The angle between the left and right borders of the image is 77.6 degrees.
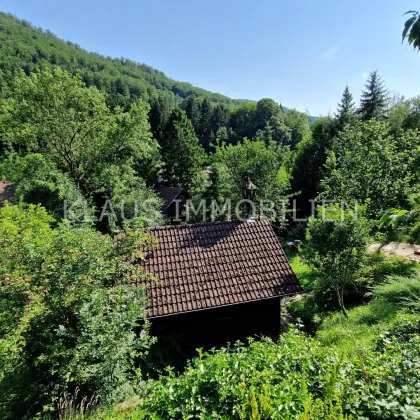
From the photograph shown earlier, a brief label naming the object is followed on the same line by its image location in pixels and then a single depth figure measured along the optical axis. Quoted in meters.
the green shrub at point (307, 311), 9.23
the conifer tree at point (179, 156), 31.59
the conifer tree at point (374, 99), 23.31
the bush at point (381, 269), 9.93
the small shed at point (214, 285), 7.24
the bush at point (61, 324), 4.74
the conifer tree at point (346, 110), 21.16
